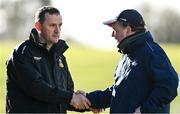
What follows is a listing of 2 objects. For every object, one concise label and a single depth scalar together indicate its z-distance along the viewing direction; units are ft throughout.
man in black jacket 56.59
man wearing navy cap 53.78
